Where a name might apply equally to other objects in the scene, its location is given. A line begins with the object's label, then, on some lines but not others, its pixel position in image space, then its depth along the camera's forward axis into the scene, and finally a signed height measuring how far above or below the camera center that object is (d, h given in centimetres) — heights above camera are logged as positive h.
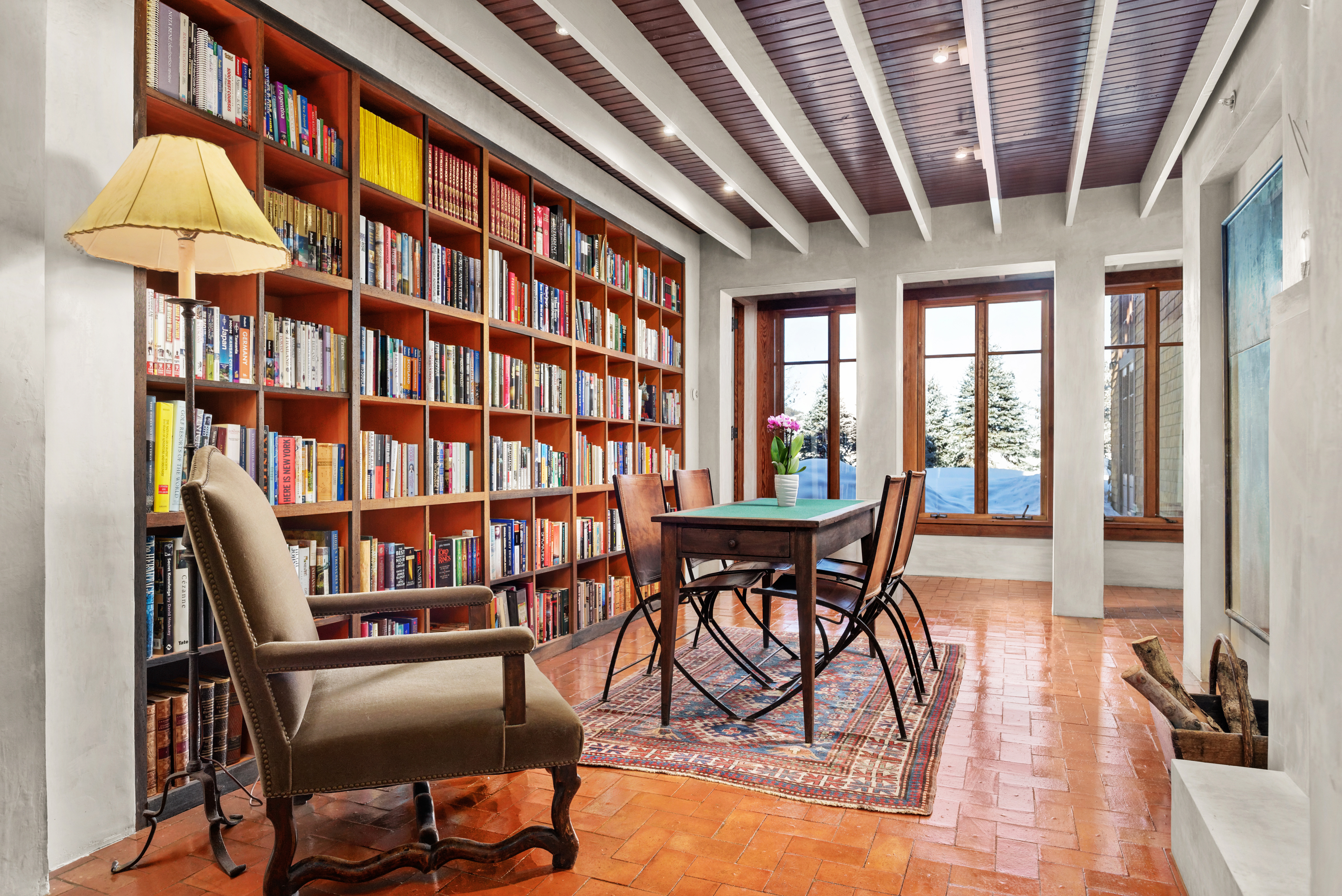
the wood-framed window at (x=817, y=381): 799 +75
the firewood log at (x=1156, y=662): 267 -73
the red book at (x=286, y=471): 289 -7
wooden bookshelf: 271 +65
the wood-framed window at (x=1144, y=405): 685 +41
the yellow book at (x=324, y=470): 307 -7
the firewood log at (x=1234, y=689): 248 -77
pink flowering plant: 390 +4
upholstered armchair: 175 -63
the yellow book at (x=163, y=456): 244 -1
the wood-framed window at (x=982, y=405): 732 +45
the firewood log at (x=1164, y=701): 245 -79
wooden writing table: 298 -37
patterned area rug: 264 -113
